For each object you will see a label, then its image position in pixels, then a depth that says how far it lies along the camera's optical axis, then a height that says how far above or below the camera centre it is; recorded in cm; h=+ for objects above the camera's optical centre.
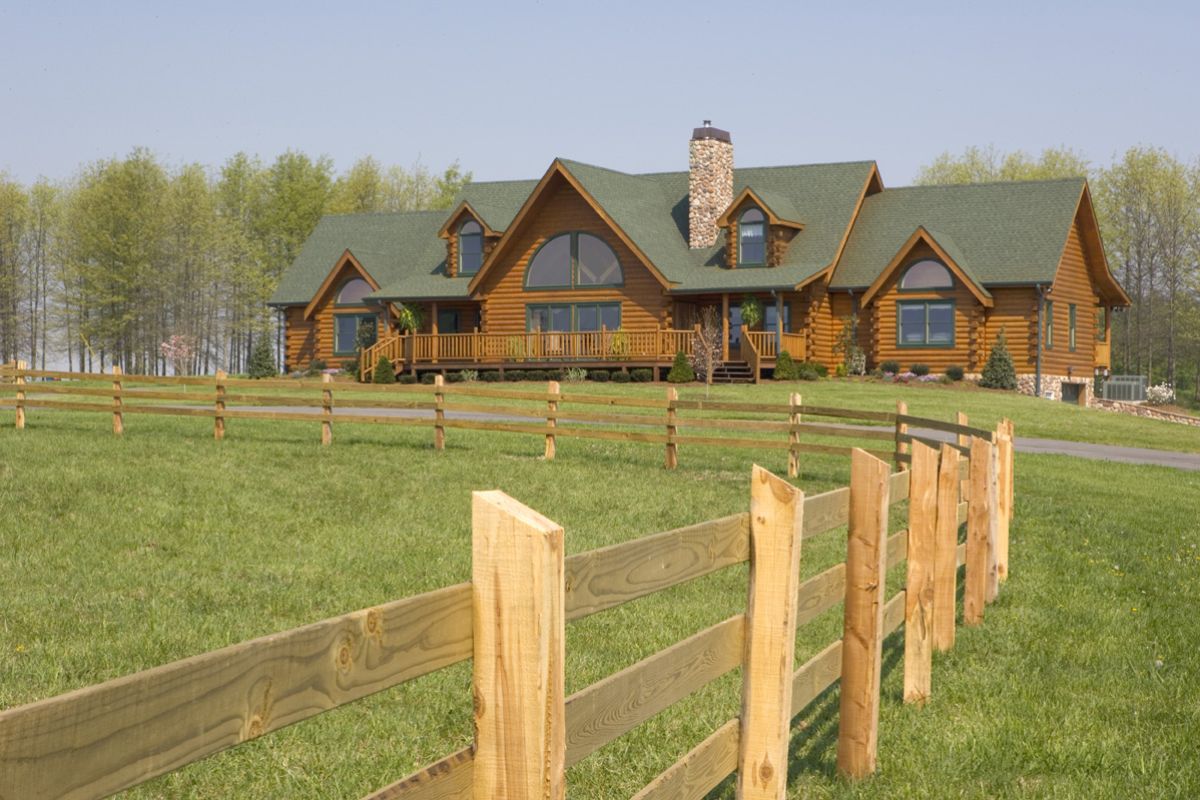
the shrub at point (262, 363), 5041 -48
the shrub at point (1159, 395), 5259 -187
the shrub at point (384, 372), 4184 -70
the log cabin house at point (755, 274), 4066 +242
